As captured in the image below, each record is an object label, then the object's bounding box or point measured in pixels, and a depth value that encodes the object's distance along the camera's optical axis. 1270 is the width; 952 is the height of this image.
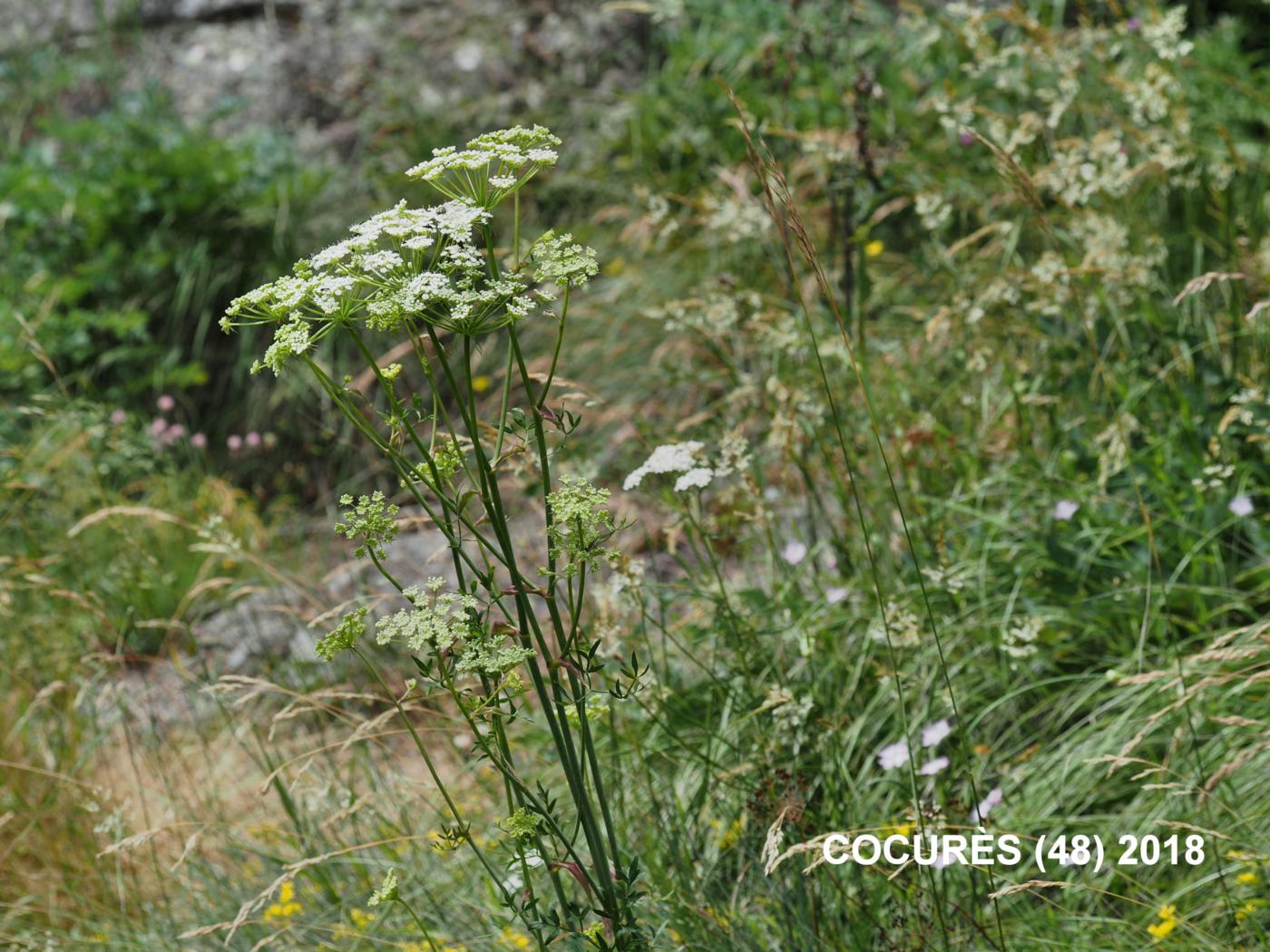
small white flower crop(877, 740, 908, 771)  2.34
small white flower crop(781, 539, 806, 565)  2.87
